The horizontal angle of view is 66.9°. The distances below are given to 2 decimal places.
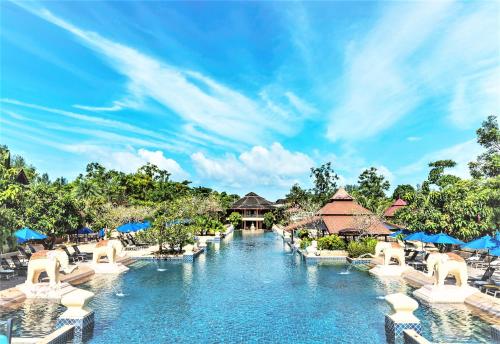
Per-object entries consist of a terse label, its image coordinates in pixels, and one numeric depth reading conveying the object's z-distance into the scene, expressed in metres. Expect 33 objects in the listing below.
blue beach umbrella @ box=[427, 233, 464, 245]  19.42
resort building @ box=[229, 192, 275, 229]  65.99
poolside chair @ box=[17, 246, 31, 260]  19.15
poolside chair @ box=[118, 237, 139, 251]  29.62
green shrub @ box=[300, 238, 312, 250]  28.98
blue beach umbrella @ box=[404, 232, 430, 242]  21.30
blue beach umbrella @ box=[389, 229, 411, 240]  26.70
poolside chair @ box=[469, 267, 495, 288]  14.63
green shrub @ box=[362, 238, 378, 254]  23.63
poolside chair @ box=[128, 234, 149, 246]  31.46
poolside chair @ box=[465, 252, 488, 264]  19.94
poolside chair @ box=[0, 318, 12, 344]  6.77
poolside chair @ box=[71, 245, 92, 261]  22.19
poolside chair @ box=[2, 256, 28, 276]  16.95
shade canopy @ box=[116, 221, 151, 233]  31.22
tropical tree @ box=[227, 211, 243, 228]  64.78
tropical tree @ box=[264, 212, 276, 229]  61.88
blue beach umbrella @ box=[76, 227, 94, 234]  30.10
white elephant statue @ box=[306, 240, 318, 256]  25.56
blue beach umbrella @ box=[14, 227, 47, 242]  18.47
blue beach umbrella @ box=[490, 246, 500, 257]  15.07
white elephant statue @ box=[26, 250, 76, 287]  13.55
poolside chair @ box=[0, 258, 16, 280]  15.91
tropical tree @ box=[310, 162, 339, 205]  60.09
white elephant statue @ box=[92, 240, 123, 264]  19.81
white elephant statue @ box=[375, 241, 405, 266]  19.27
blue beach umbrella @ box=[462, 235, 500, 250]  16.97
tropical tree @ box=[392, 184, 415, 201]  70.74
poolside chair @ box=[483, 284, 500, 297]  13.53
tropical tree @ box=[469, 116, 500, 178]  31.25
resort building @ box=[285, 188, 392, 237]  27.05
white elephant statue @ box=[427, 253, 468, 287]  13.56
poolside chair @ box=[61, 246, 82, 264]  21.13
